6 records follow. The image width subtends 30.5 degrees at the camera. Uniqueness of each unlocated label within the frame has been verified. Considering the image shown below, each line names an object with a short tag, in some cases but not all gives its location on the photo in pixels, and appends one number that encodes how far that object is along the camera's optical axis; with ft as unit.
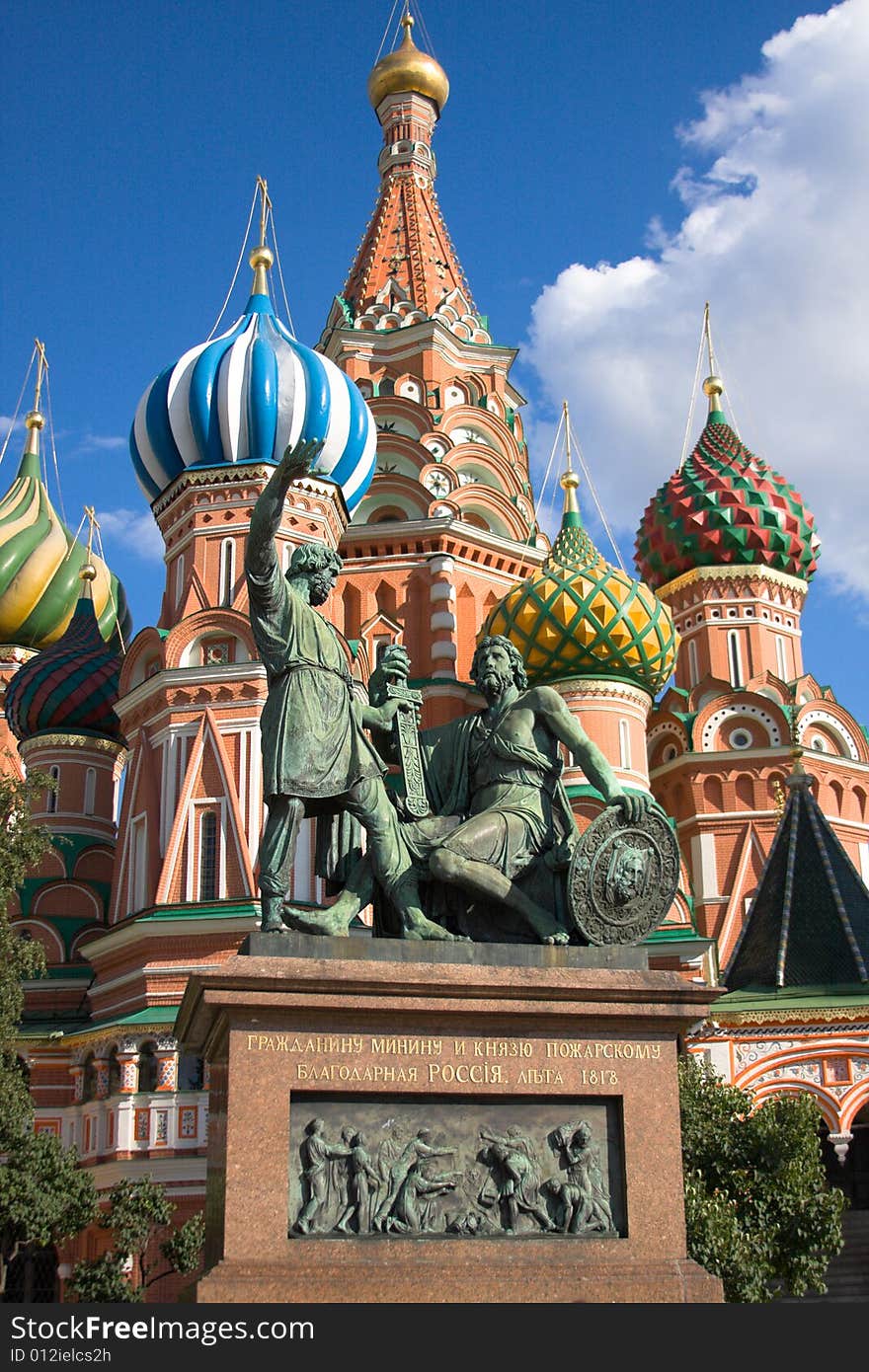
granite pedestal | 23.77
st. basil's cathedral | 76.74
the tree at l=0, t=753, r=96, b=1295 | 59.31
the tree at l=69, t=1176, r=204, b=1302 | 52.49
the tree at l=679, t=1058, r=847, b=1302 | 47.78
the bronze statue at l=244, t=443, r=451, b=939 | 26.99
